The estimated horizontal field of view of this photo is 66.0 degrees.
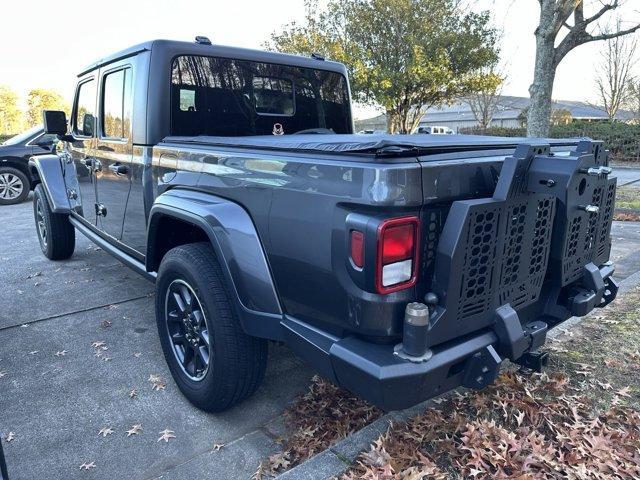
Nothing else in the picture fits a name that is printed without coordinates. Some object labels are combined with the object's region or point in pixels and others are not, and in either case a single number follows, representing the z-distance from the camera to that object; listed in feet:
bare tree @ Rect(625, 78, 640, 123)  92.53
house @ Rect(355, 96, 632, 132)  121.04
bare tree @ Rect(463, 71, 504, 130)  94.73
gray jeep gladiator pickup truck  6.02
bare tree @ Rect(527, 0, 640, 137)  28.96
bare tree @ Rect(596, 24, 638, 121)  89.12
